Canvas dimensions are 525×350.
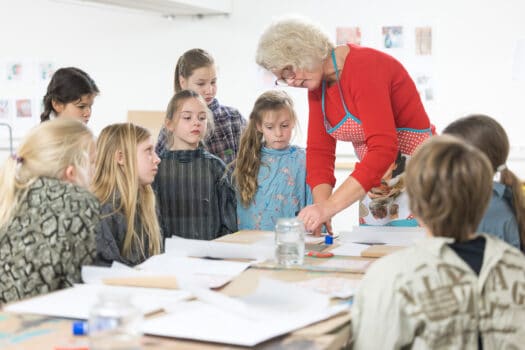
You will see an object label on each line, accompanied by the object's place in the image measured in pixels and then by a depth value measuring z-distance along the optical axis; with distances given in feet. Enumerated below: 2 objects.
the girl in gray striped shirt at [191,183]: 9.66
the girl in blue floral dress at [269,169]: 9.71
